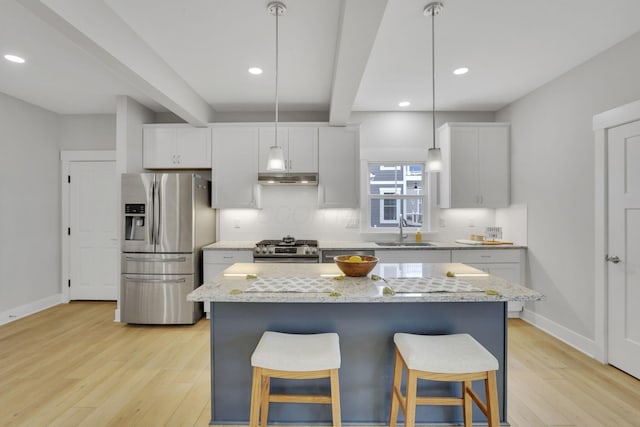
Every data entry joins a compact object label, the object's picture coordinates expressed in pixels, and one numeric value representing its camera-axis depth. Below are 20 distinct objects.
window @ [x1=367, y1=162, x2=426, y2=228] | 4.59
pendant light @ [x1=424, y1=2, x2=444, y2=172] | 2.24
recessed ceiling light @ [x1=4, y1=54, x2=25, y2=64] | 2.92
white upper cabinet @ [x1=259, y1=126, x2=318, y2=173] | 4.23
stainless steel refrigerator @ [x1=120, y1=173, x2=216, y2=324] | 3.77
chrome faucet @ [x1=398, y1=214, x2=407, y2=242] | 4.38
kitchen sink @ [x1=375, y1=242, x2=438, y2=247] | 4.18
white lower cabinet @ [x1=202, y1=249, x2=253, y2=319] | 3.96
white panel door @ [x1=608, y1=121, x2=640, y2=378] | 2.60
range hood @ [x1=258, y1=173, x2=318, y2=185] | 4.05
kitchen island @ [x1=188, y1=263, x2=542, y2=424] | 1.99
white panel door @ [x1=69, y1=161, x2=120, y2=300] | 4.64
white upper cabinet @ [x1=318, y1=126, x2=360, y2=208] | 4.23
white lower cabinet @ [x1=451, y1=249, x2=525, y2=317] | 3.90
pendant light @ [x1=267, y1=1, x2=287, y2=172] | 2.36
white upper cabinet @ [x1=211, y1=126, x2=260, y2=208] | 4.25
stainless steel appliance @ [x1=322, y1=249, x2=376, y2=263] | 3.94
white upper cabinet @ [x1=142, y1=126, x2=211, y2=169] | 4.25
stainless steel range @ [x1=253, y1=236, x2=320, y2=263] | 3.86
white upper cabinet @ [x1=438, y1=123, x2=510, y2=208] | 4.16
